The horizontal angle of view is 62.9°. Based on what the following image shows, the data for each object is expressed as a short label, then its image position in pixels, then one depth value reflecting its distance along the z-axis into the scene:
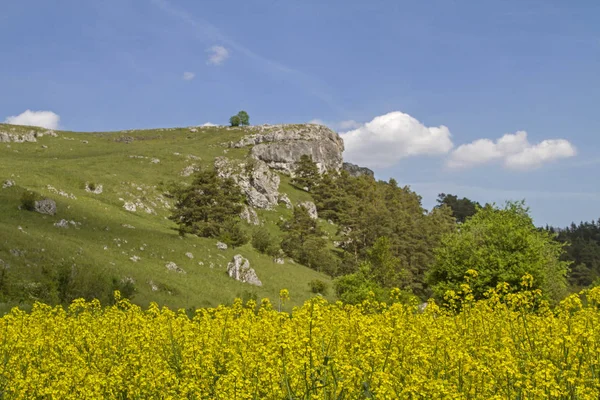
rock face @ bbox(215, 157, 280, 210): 110.25
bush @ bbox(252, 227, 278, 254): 76.00
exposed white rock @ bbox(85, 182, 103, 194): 85.88
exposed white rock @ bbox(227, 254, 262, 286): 57.50
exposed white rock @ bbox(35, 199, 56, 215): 55.69
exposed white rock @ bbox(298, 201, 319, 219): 115.84
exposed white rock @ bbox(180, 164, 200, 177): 116.95
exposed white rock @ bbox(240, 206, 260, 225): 95.55
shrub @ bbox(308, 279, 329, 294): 62.97
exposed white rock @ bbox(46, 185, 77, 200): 72.36
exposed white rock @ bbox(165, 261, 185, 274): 52.53
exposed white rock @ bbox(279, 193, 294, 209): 117.31
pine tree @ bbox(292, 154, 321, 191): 141.50
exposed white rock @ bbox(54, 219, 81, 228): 53.31
